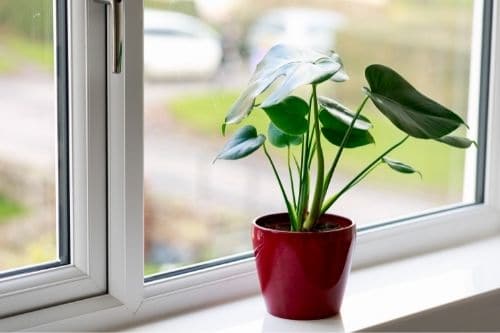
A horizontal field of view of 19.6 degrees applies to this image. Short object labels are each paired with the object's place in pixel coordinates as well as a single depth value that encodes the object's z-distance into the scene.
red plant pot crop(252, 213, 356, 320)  1.84
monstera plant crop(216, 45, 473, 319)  1.75
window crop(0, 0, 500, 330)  1.82
